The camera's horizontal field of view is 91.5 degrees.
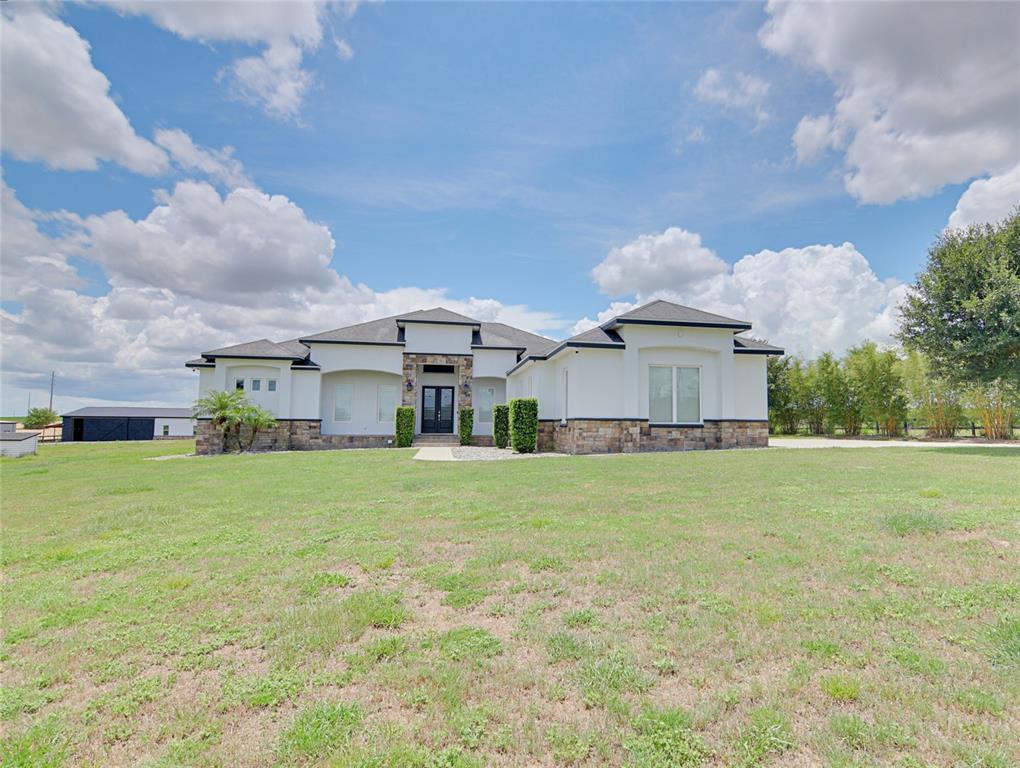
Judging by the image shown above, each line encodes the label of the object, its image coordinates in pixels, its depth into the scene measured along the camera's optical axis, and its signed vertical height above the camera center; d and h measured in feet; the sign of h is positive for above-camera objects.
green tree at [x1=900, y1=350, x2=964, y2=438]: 72.64 +2.63
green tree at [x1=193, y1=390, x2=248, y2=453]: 58.29 +0.55
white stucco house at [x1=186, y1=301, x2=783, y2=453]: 48.91 +4.36
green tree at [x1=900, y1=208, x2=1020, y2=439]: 45.47 +10.76
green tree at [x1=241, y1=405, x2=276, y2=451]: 59.98 -0.86
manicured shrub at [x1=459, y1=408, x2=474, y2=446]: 68.59 -0.96
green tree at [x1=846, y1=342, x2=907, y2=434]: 76.38 +4.82
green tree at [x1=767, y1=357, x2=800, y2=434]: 89.61 +3.67
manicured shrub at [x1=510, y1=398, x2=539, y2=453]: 51.78 -0.88
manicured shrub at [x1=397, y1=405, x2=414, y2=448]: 64.34 -1.50
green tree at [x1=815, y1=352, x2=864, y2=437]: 80.38 +3.58
